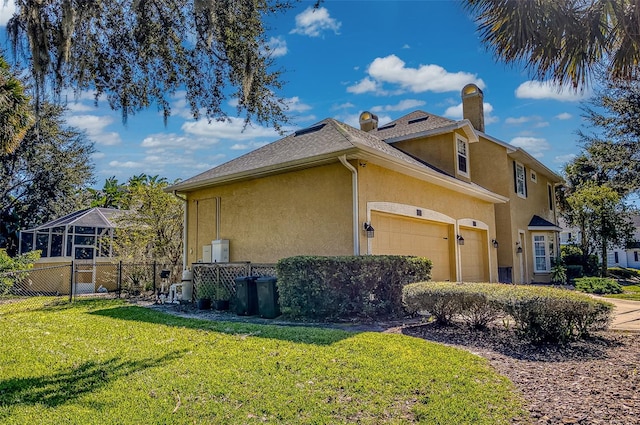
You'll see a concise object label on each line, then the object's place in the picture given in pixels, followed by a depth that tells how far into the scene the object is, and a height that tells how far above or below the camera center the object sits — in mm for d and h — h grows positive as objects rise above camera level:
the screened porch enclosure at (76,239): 18953 +675
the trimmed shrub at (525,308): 6125 -875
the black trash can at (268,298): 9227 -992
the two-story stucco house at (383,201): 10484 +1499
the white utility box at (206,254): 13656 -52
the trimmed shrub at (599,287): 15266 -1337
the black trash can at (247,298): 9727 -1041
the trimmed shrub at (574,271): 20766 -1030
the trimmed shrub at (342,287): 8398 -699
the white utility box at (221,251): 12867 +40
